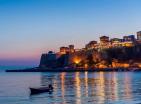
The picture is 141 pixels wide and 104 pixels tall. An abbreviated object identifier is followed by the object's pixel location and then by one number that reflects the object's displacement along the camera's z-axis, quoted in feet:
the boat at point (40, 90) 183.01
